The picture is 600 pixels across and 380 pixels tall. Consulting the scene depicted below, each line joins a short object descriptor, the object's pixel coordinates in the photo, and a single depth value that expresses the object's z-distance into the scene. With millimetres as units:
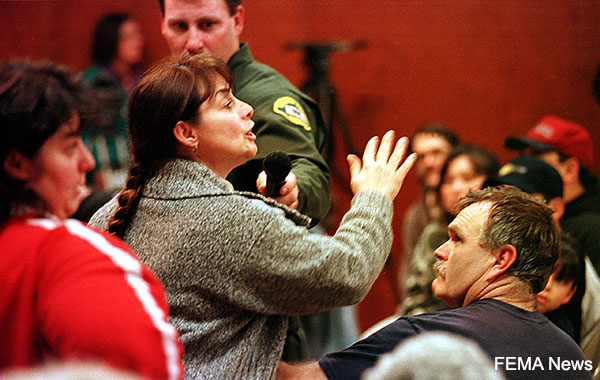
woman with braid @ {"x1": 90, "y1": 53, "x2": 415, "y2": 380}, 3518
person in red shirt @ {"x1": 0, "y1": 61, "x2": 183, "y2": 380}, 3166
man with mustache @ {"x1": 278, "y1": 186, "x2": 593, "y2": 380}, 3691
